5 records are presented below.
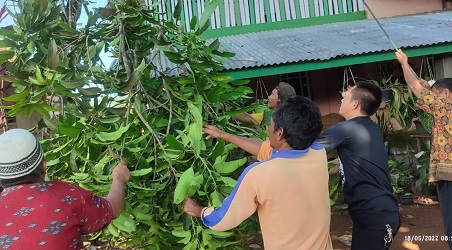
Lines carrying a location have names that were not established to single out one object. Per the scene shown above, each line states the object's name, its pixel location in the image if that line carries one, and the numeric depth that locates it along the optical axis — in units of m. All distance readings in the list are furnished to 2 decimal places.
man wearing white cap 1.31
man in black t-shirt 2.17
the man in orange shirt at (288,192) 1.47
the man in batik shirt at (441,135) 2.73
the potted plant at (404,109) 5.46
